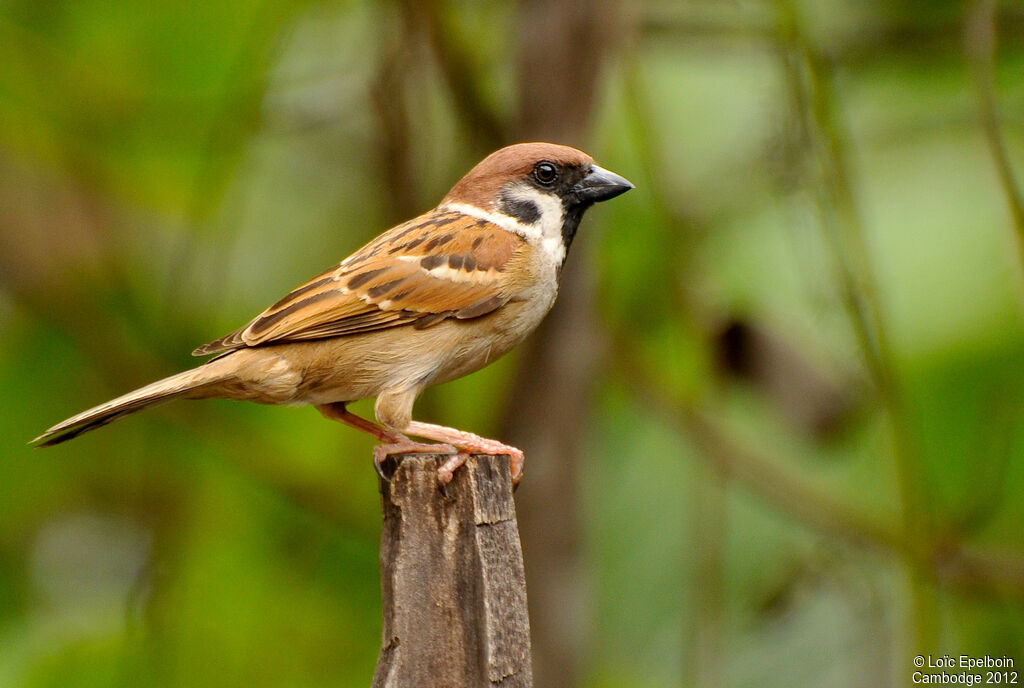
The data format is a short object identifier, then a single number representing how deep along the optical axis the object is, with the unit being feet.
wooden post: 16.14
